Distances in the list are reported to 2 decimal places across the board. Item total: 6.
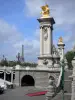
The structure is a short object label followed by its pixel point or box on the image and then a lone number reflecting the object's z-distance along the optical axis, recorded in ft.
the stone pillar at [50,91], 47.91
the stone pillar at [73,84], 41.15
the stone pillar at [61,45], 142.14
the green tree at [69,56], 146.07
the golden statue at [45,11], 120.67
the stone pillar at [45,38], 115.77
